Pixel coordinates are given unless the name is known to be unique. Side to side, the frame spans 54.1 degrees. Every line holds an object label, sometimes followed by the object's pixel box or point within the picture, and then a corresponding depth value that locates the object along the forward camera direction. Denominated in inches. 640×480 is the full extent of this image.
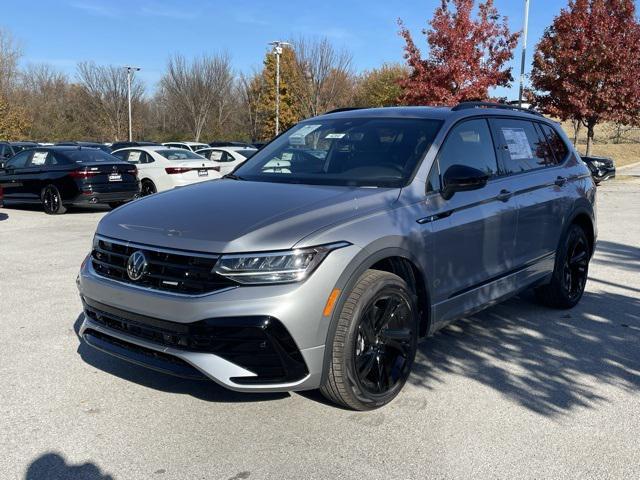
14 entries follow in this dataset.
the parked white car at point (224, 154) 757.3
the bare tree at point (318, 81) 1654.2
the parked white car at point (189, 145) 1178.9
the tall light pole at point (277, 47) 1470.2
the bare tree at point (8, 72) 2058.3
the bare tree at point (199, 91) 1948.8
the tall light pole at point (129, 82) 1962.4
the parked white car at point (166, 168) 605.0
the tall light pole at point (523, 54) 935.7
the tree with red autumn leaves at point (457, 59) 908.0
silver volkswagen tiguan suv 124.8
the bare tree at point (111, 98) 2078.0
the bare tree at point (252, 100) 2146.9
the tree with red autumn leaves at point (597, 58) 855.1
